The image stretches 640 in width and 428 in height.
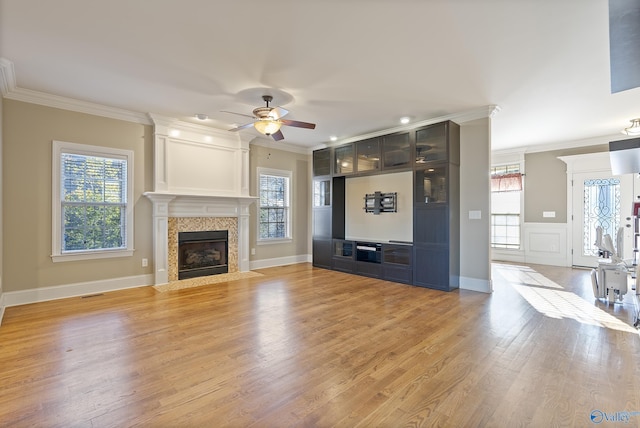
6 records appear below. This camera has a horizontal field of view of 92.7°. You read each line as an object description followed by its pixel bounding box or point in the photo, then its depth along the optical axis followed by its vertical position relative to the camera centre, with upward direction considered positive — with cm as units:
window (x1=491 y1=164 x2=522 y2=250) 792 +23
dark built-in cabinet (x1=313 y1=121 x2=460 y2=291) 505 +14
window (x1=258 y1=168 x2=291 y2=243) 718 +22
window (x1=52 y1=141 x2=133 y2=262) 457 +21
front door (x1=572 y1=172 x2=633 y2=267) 646 +10
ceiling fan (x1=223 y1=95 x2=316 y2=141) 399 +125
